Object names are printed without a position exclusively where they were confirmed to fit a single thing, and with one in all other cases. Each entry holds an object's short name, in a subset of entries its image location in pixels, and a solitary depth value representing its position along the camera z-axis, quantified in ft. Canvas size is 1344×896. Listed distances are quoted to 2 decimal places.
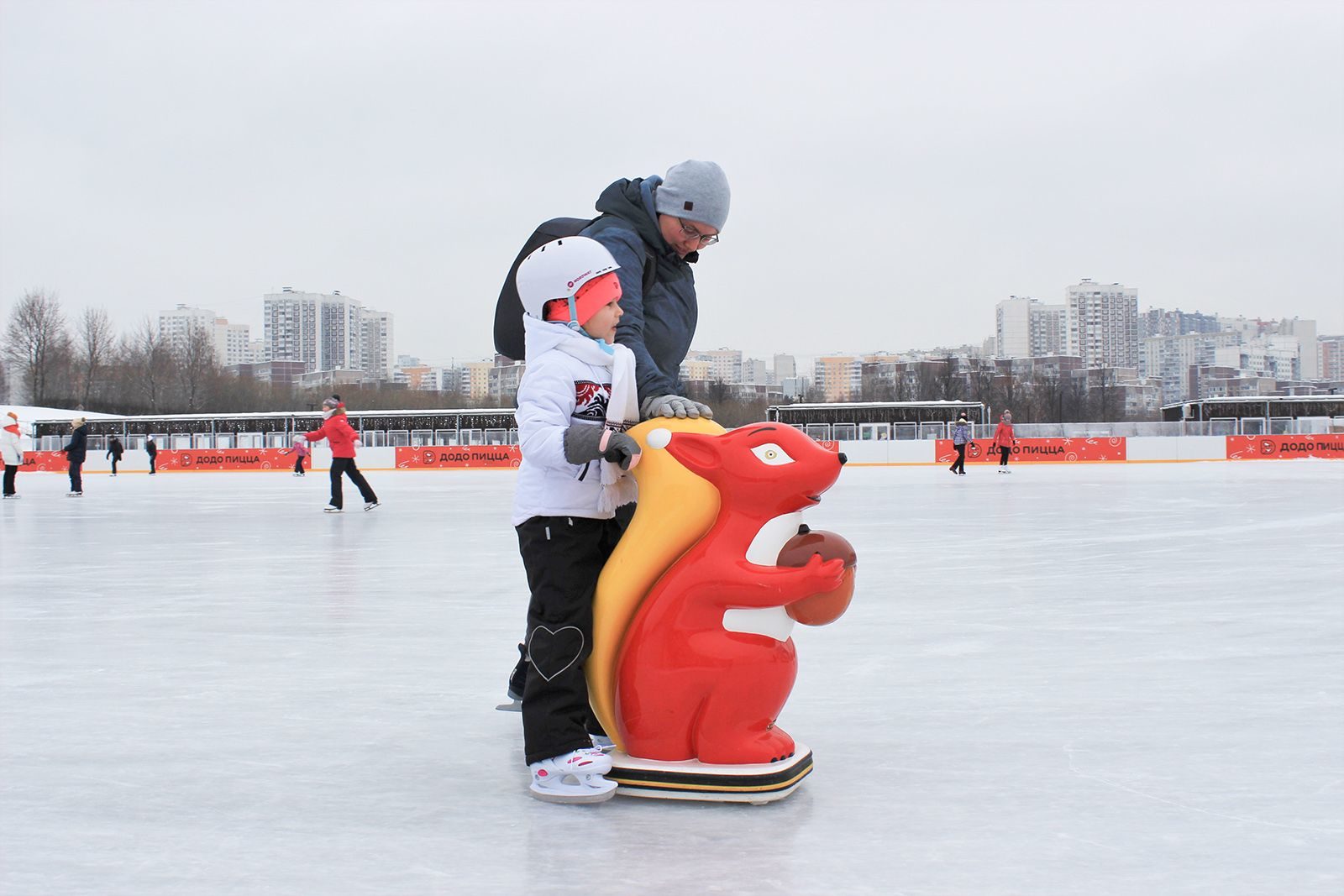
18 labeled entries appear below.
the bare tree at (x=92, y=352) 225.56
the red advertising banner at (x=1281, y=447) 95.66
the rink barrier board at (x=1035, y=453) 94.89
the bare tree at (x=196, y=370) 233.14
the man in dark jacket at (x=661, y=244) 8.52
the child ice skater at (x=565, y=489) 7.64
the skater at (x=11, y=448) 52.29
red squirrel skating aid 7.50
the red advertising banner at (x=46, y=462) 104.83
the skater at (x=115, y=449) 94.84
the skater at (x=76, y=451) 54.95
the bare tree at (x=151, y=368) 229.86
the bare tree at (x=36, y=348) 216.95
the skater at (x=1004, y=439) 73.46
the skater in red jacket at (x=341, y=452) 39.55
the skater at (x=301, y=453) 77.62
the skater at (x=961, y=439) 72.28
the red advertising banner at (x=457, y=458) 100.17
